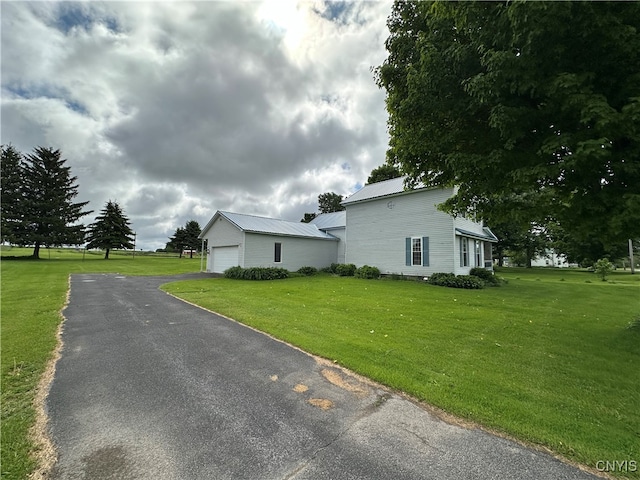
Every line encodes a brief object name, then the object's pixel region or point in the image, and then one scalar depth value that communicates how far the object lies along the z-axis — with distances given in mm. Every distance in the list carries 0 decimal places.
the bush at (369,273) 18984
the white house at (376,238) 17172
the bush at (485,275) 17094
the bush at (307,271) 21844
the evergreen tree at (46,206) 31953
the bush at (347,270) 20672
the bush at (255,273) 18250
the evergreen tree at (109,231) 37406
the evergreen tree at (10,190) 30478
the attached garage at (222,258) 20781
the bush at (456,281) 15117
